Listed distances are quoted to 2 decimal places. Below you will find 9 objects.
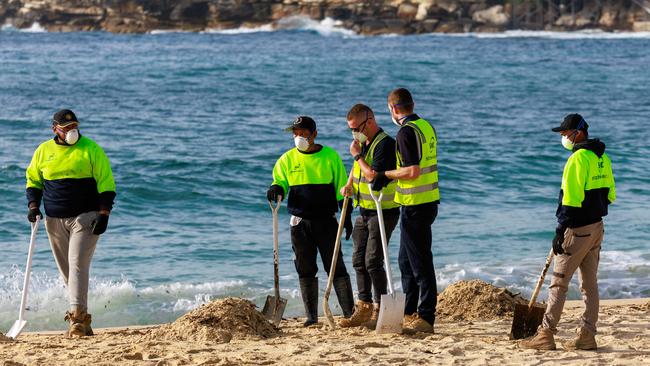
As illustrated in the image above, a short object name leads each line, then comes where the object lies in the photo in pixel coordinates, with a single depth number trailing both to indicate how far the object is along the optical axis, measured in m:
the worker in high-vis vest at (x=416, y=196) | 16.19
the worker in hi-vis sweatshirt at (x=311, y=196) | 17.91
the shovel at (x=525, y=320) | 16.58
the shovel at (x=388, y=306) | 16.50
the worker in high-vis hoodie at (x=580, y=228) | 14.92
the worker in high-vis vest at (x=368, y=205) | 16.92
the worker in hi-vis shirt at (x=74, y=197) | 17.81
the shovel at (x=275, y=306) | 18.67
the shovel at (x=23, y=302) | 17.81
